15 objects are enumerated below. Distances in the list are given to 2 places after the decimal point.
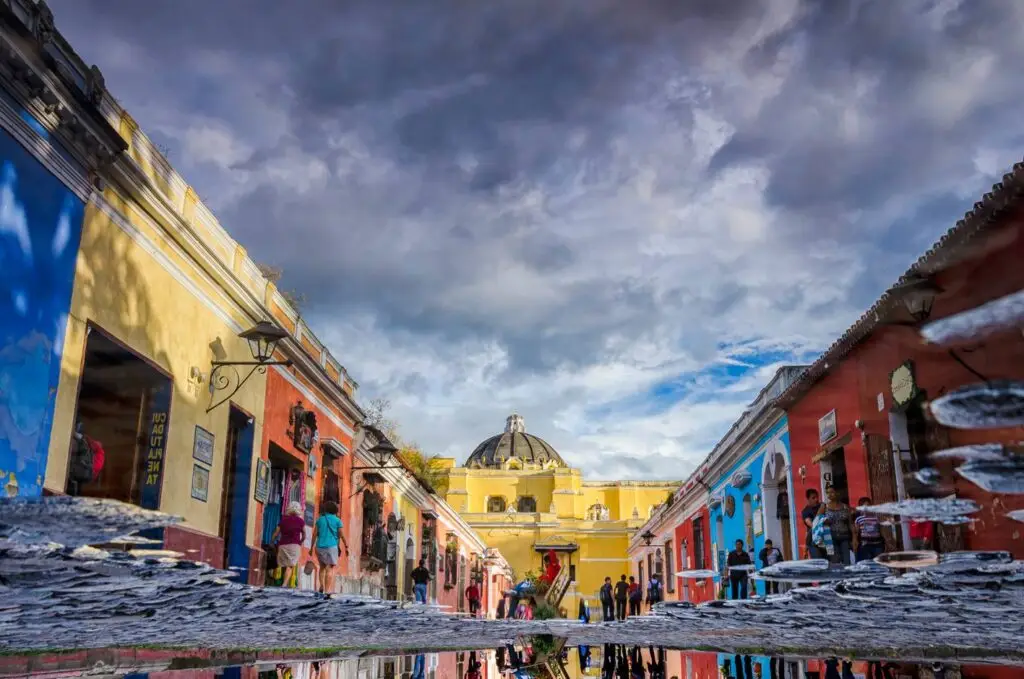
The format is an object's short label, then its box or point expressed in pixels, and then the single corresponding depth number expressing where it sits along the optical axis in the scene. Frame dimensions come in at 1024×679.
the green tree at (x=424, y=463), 29.91
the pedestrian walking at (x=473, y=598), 29.81
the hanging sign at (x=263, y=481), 10.86
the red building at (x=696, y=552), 20.77
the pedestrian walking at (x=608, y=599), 24.02
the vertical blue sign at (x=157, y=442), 8.23
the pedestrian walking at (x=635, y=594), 23.31
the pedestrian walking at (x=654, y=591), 26.62
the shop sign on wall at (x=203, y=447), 9.20
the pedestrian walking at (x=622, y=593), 24.27
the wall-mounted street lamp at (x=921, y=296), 3.60
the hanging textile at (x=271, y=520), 11.48
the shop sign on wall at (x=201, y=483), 9.18
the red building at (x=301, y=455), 11.47
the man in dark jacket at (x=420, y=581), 19.52
